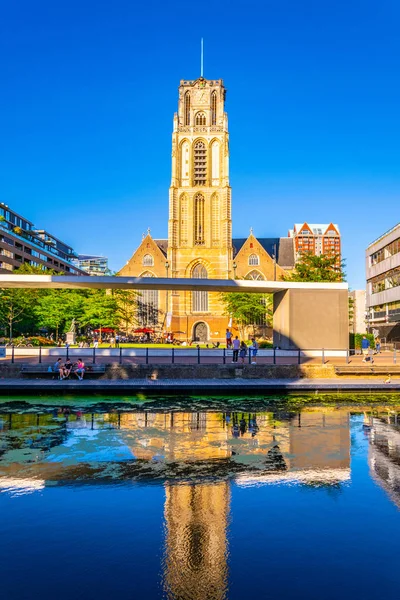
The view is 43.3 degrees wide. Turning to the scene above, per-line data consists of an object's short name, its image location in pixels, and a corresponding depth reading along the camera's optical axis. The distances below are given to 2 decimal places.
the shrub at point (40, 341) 38.78
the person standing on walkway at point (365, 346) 32.38
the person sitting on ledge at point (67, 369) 22.45
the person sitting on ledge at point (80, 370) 22.58
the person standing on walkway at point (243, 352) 26.17
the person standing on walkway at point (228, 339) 31.48
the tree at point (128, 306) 62.00
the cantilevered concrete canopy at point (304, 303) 27.34
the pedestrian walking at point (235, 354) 26.02
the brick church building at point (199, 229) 70.56
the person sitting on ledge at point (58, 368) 22.34
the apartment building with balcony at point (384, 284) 55.13
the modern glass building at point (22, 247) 84.44
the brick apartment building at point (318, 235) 167.75
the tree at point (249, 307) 61.69
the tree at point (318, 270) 46.27
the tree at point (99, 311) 48.72
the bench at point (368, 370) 24.33
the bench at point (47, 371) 22.84
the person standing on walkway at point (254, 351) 26.29
